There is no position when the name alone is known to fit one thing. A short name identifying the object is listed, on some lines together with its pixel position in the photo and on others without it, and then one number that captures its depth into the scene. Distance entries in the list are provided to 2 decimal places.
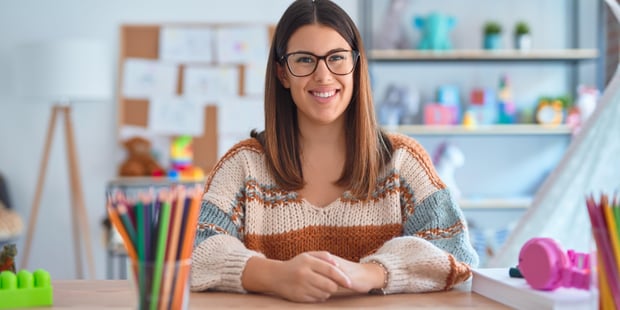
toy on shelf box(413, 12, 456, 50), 3.97
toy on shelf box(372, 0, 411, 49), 4.09
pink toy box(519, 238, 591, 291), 0.98
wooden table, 1.06
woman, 1.42
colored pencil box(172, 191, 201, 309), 0.78
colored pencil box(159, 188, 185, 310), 0.77
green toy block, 1.07
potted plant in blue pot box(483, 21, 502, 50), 4.02
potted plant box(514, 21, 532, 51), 4.04
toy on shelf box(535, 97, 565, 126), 4.02
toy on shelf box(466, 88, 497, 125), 4.07
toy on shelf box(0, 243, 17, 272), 1.19
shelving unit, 4.18
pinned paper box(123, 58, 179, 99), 4.20
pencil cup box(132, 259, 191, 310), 0.78
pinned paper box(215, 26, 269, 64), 4.23
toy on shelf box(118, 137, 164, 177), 4.01
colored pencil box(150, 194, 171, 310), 0.77
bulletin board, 4.20
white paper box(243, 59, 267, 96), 4.23
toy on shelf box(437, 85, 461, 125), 4.05
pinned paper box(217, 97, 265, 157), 4.21
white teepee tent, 2.48
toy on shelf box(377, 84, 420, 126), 4.07
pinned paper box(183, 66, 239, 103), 4.22
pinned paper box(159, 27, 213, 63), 4.20
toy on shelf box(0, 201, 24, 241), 3.67
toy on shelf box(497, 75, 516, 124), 4.09
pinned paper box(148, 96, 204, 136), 4.20
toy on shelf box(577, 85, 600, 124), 3.93
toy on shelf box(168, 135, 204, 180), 4.03
